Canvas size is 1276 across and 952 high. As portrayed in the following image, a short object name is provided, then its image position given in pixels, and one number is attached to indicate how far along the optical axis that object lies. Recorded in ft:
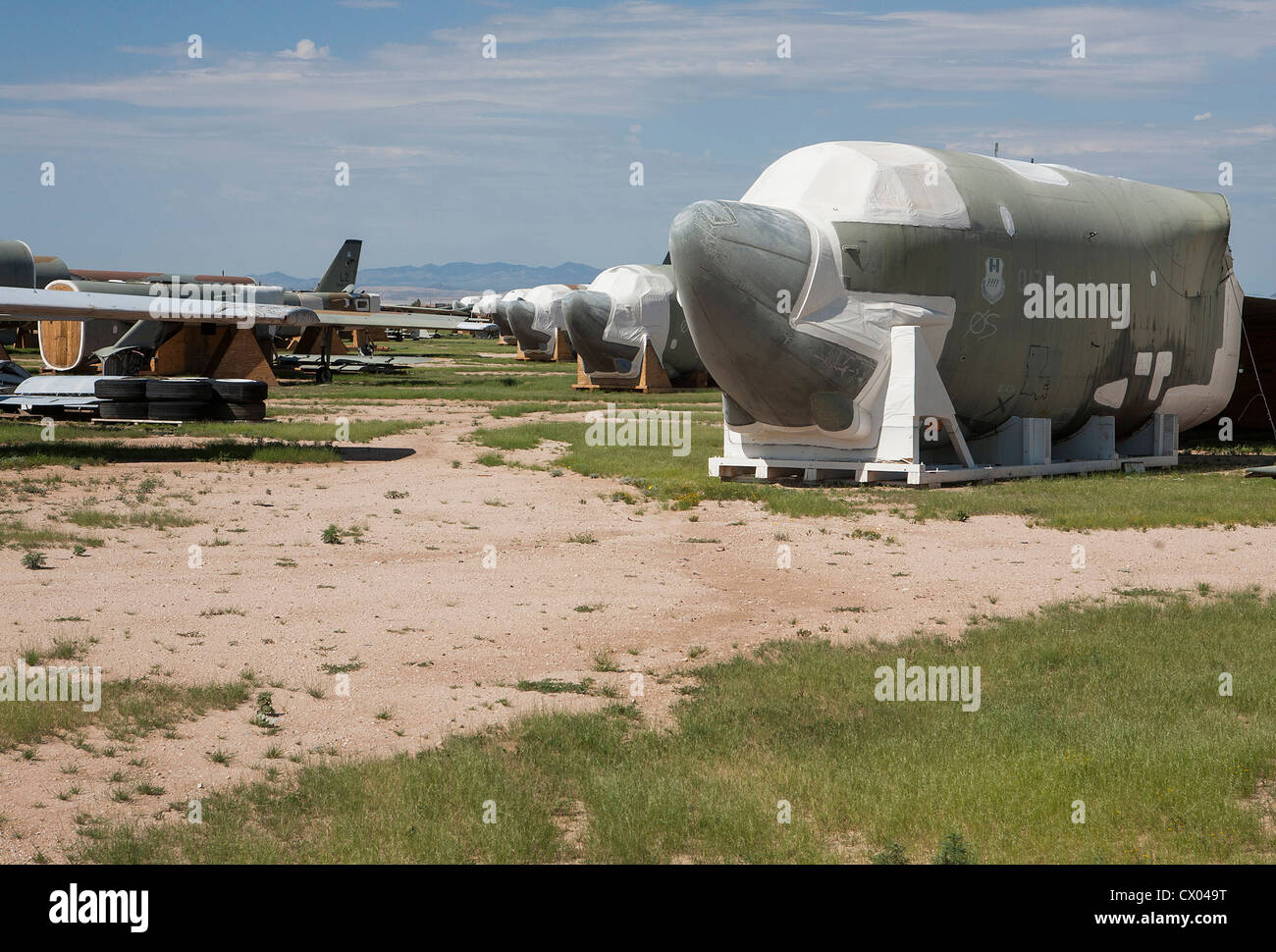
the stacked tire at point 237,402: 92.73
